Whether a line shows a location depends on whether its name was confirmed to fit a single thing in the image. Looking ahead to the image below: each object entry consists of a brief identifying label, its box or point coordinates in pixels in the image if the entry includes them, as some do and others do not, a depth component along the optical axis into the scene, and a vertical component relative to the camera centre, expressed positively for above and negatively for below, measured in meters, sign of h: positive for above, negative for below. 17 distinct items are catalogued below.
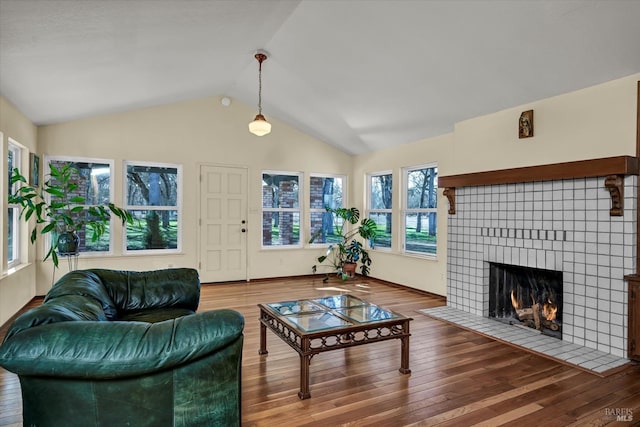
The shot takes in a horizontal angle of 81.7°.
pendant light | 4.14 +0.95
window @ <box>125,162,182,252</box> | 5.61 +0.06
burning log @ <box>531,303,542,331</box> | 3.78 -1.07
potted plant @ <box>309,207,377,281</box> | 6.57 -0.66
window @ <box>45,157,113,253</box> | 5.27 +0.34
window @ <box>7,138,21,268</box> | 4.14 -0.15
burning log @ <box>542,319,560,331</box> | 3.66 -1.13
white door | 6.01 -0.22
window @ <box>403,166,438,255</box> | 5.48 +0.04
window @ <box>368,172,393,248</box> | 6.43 +0.13
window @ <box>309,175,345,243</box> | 6.97 +0.15
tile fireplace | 3.08 -0.32
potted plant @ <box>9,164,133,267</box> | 4.06 -0.04
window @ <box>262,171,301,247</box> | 6.57 +0.03
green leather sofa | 1.37 -0.62
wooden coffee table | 2.41 -0.80
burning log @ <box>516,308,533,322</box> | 3.94 -1.10
